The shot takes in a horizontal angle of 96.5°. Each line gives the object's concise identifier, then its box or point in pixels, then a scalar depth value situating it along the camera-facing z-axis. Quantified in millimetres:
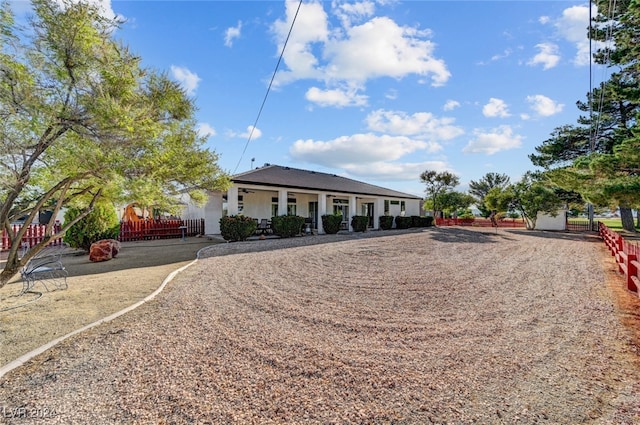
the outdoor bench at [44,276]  6082
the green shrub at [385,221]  24078
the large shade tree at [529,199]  24759
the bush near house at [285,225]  15727
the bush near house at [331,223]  18531
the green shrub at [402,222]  25000
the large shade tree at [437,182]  36312
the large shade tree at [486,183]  53188
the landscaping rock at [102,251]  9930
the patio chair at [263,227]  16531
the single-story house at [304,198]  16841
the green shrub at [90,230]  11367
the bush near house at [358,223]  20938
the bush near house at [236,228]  14000
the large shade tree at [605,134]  7602
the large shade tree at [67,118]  3797
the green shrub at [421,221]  26423
